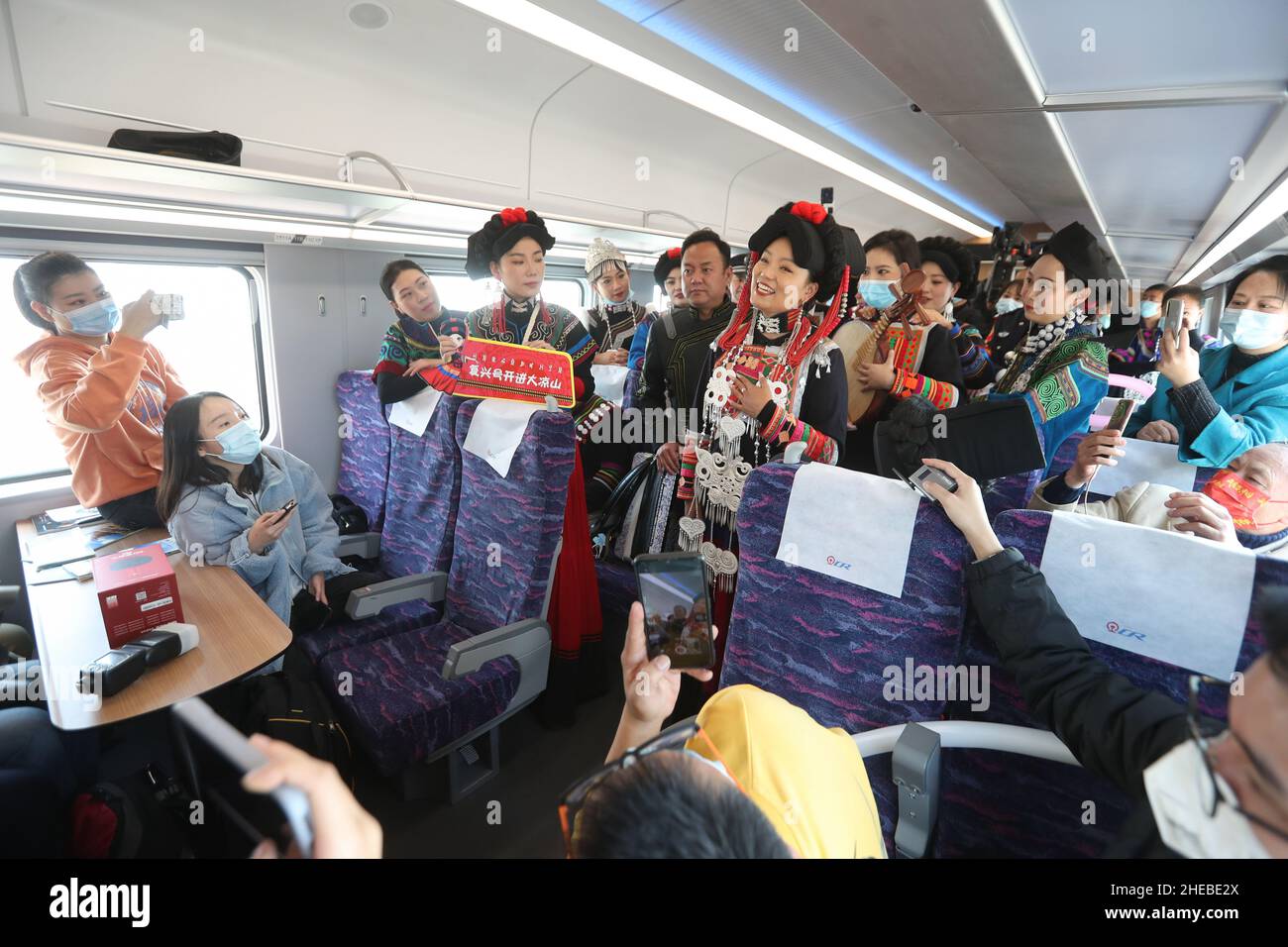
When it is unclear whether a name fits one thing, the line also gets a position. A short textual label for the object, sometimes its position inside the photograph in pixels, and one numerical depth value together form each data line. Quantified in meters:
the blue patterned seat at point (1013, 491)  1.73
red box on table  1.65
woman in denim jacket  2.23
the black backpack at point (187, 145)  2.12
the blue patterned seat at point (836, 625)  1.19
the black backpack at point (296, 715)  1.72
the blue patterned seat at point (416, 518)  2.62
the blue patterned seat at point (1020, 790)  0.98
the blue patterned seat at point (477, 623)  2.06
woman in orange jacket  2.34
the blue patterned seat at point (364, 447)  3.52
